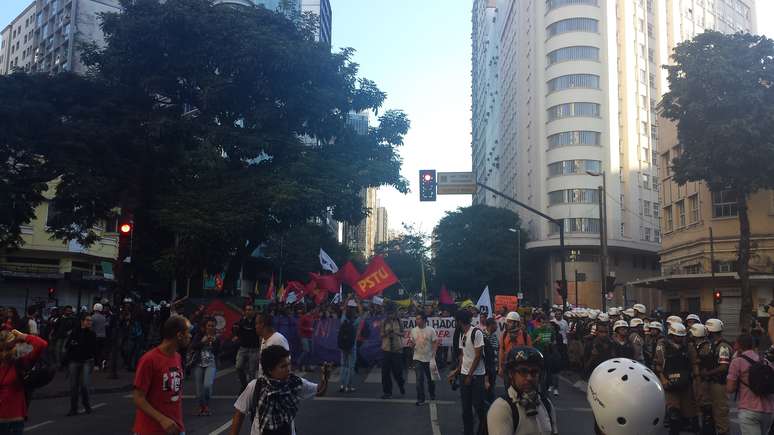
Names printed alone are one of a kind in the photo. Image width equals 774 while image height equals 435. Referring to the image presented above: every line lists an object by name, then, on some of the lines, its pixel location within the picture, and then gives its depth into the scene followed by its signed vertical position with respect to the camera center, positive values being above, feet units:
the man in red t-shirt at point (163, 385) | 16.01 -1.94
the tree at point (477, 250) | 204.13 +17.00
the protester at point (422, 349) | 40.73 -2.49
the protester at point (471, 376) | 30.40 -3.05
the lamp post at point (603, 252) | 84.84 +7.03
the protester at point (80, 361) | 37.35 -3.19
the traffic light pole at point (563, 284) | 79.76 +2.86
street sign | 70.69 +12.56
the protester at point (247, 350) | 39.42 -2.62
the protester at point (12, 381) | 19.02 -2.24
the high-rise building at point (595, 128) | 195.21 +51.77
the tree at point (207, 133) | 68.90 +17.71
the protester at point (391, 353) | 45.15 -3.07
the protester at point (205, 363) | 37.09 -3.29
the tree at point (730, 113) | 96.12 +27.61
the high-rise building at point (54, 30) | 227.20 +93.35
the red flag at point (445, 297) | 86.12 +1.10
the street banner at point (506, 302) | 98.35 +0.79
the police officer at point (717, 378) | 28.73 -2.73
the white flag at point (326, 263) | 96.65 +5.74
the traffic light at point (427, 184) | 60.59 +10.46
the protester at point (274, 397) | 15.17 -2.03
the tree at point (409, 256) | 266.36 +19.44
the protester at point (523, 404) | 11.18 -1.58
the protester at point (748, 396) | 23.56 -2.84
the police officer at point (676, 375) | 27.86 -2.59
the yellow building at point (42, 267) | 126.93 +6.08
